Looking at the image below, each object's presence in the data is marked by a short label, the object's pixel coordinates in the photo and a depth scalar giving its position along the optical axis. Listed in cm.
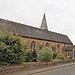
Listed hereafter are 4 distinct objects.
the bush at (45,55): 1684
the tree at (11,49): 1150
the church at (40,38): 2389
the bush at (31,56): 1627
